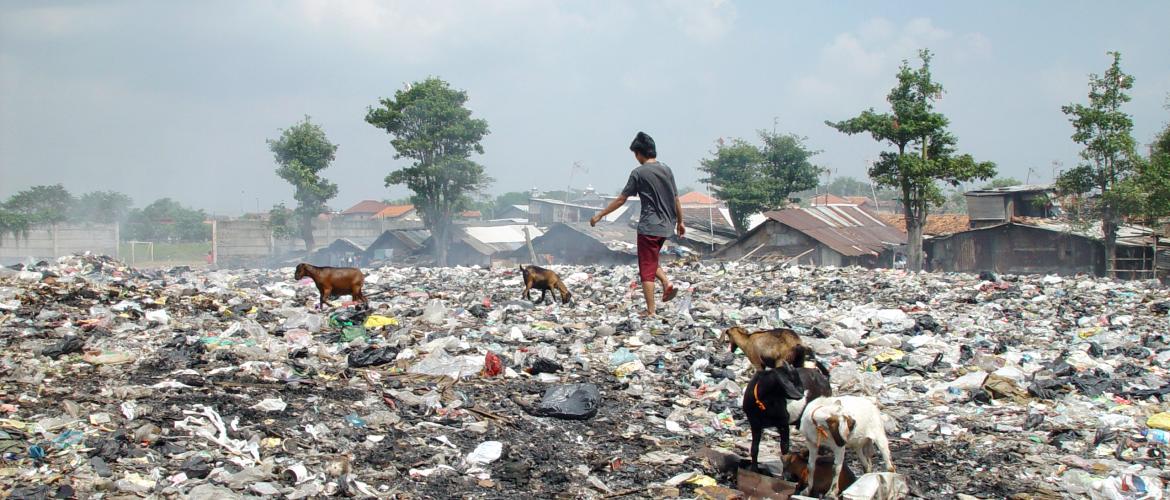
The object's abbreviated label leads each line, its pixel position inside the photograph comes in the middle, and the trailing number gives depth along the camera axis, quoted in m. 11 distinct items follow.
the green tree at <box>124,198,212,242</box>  46.59
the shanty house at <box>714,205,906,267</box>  25.19
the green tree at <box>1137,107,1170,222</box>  19.48
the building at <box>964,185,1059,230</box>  28.39
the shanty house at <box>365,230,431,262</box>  31.30
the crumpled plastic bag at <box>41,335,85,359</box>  4.95
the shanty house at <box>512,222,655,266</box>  27.23
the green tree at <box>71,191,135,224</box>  38.88
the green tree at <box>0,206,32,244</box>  24.41
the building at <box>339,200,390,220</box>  61.03
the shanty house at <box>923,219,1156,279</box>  21.89
